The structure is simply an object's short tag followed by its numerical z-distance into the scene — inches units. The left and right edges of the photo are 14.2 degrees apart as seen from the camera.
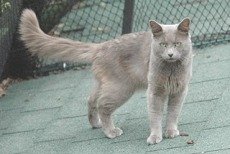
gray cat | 257.6
